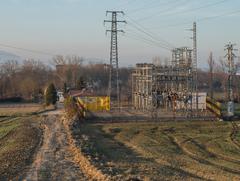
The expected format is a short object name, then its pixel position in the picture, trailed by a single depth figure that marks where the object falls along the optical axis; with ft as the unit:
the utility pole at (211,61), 356.38
